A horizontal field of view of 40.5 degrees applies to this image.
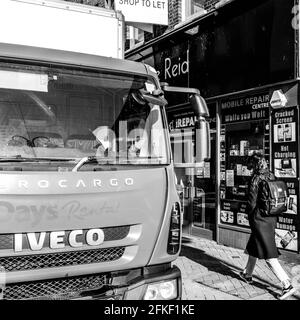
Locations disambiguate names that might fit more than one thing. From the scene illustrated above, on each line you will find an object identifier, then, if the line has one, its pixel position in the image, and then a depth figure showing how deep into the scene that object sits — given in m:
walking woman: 5.55
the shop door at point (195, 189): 9.23
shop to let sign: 9.03
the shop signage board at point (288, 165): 7.04
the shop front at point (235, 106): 7.20
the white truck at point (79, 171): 3.02
